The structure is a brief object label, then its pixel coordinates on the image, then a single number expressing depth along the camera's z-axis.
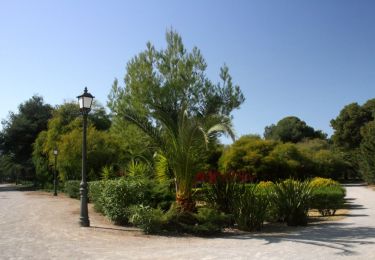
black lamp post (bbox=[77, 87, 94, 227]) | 12.69
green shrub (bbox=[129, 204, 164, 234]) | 11.16
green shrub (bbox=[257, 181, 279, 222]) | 13.37
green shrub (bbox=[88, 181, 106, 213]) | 14.93
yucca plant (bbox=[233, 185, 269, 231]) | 11.90
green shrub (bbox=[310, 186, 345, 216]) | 16.22
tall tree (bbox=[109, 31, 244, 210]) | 19.36
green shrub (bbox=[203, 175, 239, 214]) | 12.63
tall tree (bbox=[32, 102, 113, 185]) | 30.23
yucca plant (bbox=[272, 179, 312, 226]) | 13.28
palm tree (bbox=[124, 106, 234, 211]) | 11.97
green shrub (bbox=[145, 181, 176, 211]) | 13.12
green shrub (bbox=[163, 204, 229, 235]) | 11.21
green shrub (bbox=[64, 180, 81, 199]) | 26.55
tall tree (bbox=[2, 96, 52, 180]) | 47.41
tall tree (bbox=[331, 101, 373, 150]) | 58.88
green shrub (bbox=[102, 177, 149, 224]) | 12.94
